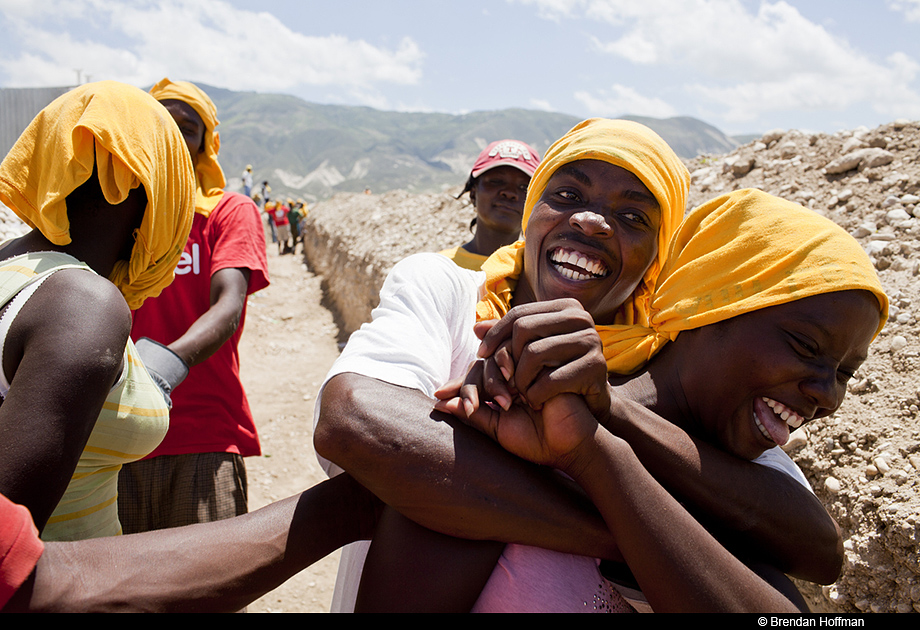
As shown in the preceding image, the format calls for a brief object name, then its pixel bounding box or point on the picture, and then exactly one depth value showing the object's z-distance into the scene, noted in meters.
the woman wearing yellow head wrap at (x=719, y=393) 1.05
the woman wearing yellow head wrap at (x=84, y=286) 1.04
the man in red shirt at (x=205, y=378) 2.44
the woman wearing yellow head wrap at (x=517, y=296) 1.12
